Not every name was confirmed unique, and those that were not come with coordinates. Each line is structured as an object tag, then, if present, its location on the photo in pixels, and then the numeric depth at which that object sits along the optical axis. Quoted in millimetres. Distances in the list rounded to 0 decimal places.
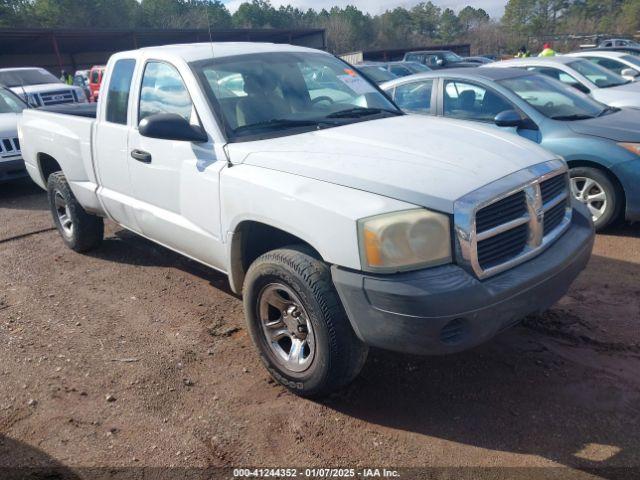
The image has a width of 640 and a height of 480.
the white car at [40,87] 13211
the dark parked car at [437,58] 23473
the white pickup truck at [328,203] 2576
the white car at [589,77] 8430
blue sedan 5371
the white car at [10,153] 8125
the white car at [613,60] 12016
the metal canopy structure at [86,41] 29750
